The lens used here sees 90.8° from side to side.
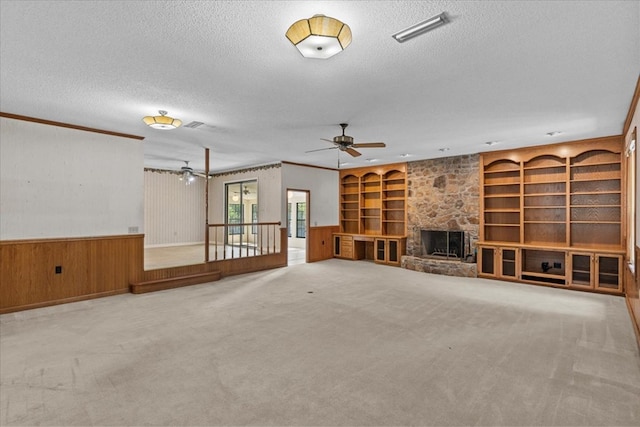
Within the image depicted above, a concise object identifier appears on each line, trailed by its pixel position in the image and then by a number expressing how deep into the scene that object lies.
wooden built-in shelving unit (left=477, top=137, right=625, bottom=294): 6.02
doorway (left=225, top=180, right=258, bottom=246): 10.55
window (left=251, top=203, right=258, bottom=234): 10.10
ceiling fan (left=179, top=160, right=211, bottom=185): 9.77
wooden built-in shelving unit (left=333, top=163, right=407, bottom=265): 9.20
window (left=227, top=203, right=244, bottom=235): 11.04
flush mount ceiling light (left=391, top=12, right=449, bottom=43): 2.31
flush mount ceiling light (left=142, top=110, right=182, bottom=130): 4.47
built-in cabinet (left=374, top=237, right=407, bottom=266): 8.86
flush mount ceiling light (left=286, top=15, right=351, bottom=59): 2.17
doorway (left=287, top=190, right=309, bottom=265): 12.16
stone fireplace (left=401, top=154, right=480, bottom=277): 7.68
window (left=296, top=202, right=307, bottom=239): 12.26
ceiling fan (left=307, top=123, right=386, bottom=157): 4.91
